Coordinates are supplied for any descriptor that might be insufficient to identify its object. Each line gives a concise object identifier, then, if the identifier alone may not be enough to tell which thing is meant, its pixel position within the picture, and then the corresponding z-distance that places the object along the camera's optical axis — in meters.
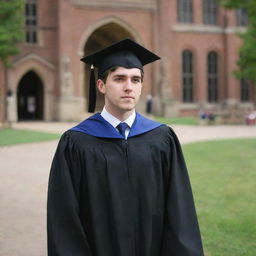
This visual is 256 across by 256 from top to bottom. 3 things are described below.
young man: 2.94
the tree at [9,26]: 21.52
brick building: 29.06
